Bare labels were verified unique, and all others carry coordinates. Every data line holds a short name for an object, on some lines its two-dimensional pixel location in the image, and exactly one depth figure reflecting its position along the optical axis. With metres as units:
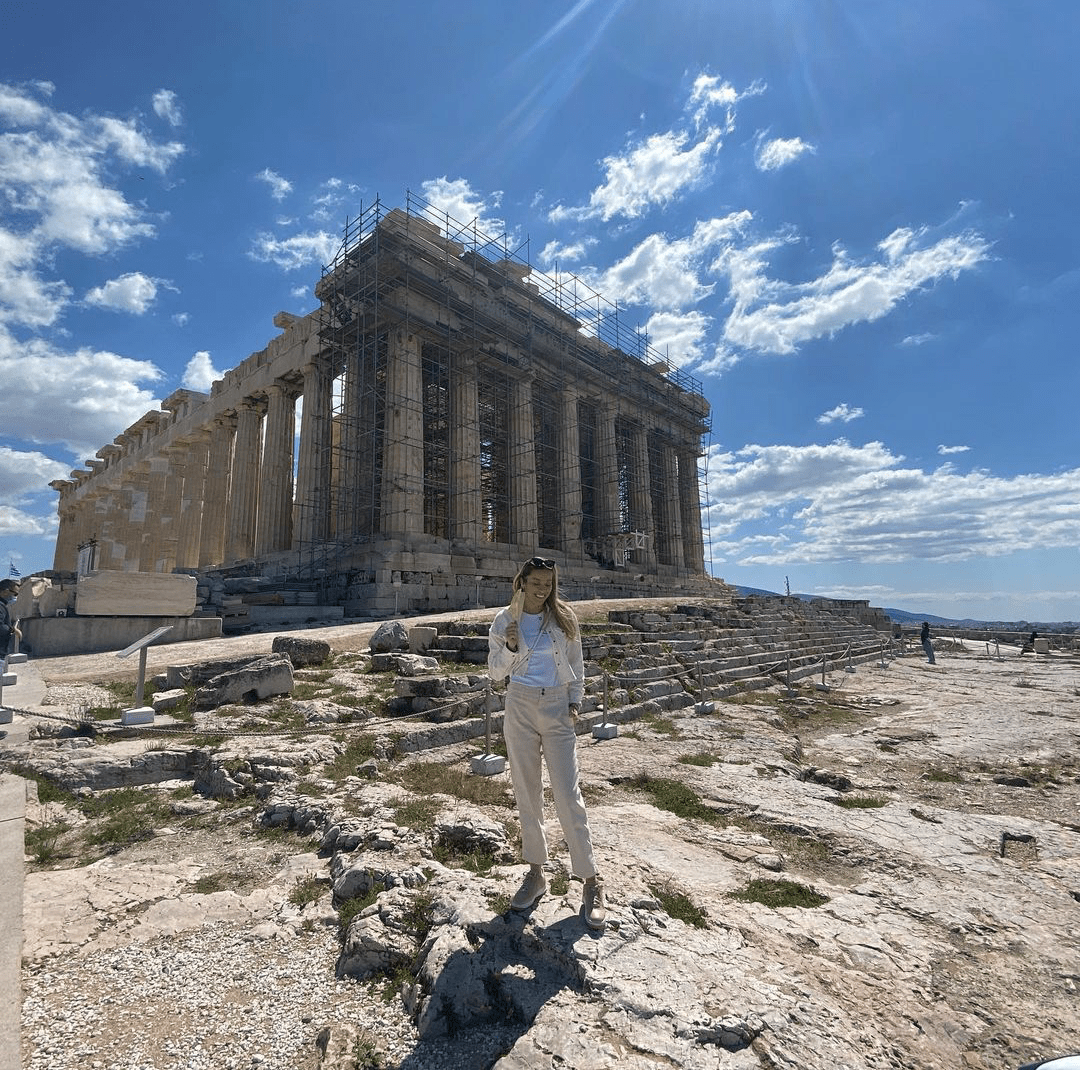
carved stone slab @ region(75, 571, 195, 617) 13.64
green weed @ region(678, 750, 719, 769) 7.19
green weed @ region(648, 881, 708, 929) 3.31
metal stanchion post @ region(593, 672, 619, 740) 8.51
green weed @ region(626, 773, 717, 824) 5.34
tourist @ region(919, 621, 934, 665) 22.74
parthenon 24.02
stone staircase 11.60
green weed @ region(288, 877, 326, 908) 3.48
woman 3.21
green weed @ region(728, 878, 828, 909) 3.66
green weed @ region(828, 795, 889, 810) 5.67
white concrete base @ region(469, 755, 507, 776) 6.15
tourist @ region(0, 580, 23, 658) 6.73
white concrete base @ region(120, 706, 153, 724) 6.74
